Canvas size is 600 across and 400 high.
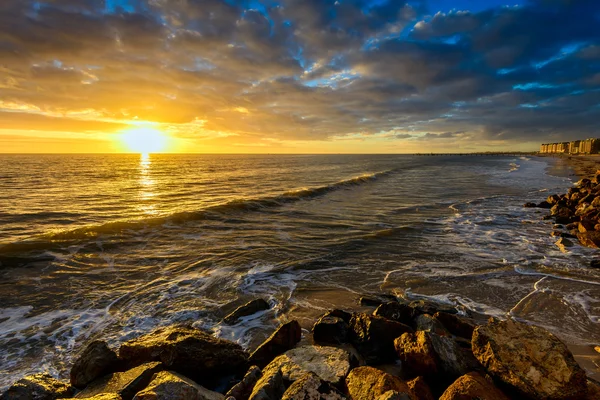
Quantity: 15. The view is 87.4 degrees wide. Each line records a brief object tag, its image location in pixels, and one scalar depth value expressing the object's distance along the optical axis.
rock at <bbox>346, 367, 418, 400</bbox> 3.78
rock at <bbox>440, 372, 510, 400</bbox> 3.71
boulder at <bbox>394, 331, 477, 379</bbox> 4.59
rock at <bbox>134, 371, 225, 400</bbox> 3.73
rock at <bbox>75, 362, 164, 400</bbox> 4.31
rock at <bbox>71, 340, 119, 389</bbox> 4.92
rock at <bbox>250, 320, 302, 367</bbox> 5.50
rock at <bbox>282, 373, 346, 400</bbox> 3.59
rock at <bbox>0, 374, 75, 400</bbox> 4.28
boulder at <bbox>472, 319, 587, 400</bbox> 3.90
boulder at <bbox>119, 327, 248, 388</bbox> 5.02
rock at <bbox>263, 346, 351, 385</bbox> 4.48
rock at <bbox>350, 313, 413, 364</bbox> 5.59
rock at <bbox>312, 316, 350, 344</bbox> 6.10
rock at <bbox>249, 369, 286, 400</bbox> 3.84
